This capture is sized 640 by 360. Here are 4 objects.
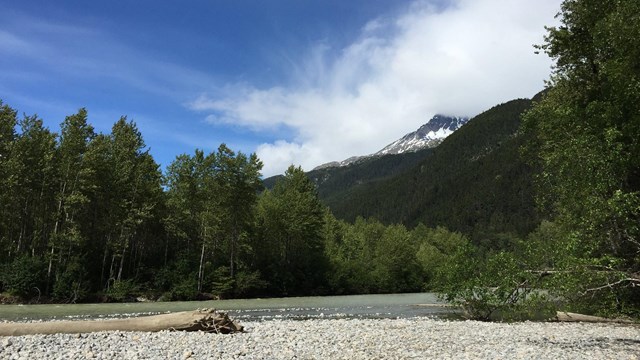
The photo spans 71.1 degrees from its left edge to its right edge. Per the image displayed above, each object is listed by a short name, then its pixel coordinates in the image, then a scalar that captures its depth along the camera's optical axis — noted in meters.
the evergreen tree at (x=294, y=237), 65.06
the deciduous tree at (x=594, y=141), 14.79
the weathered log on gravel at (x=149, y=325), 14.18
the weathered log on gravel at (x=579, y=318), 24.36
